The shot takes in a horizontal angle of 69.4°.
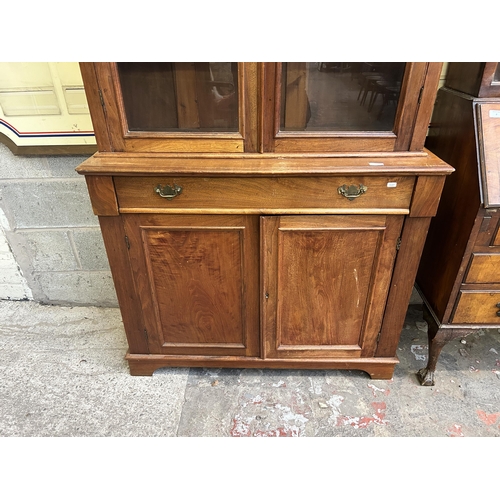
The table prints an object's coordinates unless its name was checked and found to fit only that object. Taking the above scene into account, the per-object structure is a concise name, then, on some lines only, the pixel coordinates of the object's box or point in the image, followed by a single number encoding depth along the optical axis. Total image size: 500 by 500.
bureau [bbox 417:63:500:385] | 1.28
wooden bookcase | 1.21
